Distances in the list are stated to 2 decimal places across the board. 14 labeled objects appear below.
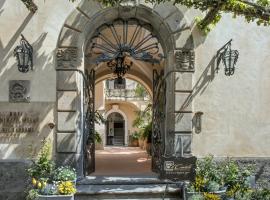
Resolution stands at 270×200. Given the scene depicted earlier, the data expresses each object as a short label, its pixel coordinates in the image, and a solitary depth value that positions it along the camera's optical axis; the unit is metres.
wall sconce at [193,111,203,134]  4.68
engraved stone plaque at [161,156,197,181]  4.24
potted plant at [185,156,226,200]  3.97
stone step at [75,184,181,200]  4.23
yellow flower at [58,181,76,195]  4.01
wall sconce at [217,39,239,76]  4.52
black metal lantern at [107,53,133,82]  5.40
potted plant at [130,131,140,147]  14.36
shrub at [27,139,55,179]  4.21
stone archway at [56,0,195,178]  4.53
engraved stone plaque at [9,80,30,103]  4.52
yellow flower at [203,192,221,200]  3.88
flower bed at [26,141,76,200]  3.99
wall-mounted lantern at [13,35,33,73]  4.35
